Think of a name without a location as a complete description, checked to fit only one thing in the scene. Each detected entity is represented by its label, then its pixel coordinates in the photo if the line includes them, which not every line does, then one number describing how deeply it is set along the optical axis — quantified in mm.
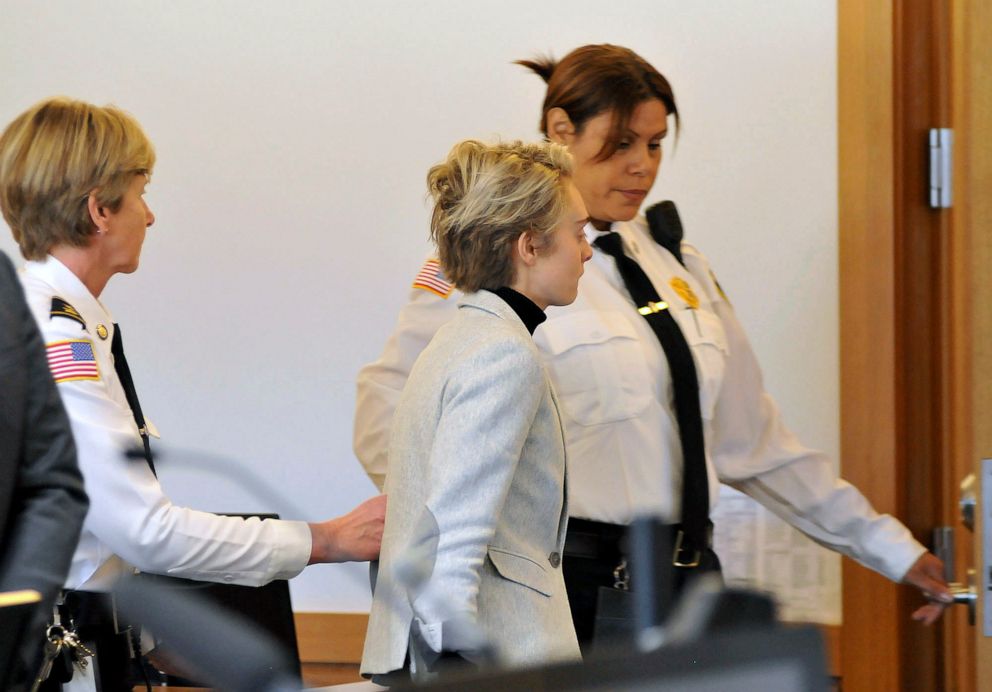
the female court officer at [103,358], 7093
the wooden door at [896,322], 7810
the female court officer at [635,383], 7391
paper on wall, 8133
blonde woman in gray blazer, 7028
